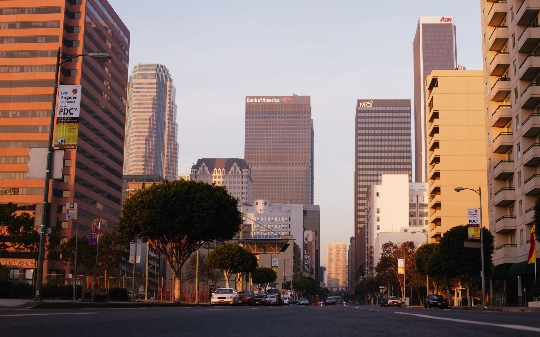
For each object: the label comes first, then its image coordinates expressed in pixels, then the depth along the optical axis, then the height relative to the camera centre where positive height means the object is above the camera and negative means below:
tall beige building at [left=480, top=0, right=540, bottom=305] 65.25 +14.22
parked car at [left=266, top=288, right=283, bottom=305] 78.22 -3.48
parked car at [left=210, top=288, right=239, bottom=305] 58.78 -2.54
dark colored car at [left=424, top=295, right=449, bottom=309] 68.81 -3.09
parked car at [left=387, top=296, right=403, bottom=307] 89.19 -4.10
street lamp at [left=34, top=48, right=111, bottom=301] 28.67 +2.22
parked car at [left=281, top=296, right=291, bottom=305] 89.38 -4.14
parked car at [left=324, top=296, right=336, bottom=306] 122.41 -5.61
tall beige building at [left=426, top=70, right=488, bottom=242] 117.69 +20.54
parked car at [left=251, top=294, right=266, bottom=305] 72.12 -3.25
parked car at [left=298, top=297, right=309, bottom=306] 103.64 -5.00
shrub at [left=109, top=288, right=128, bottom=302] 52.69 -2.26
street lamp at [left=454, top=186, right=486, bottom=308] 61.59 +1.46
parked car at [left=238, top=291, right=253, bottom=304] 68.19 -2.98
